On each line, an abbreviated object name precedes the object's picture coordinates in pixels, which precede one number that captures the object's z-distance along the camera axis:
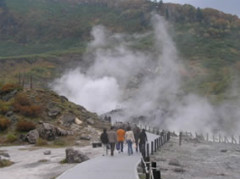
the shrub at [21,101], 34.88
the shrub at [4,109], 33.75
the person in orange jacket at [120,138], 17.94
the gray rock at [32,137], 28.98
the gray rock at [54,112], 34.47
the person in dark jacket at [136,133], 18.78
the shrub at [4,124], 31.06
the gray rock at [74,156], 18.23
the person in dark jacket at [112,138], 17.36
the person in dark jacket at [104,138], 17.84
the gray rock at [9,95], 37.50
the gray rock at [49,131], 29.49
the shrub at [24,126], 30.94
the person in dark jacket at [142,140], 18.06
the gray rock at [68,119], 33.68
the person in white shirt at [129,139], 17.65
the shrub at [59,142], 28.31
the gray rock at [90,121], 35.50
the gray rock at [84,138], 30.07
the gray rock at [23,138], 29.31
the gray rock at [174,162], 20.67
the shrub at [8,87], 38.84
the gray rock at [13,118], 32.53
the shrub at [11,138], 29.19
